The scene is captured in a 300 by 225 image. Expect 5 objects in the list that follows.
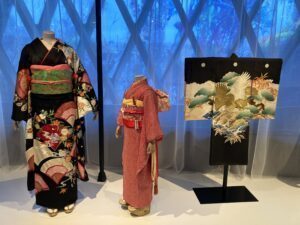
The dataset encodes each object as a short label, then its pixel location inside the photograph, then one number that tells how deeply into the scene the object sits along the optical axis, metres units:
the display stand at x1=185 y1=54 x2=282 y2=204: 1.82
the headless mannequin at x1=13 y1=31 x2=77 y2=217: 1.73
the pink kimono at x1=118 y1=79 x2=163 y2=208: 1.65
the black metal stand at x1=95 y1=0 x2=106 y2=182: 2.05
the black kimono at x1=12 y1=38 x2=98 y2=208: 1.72
